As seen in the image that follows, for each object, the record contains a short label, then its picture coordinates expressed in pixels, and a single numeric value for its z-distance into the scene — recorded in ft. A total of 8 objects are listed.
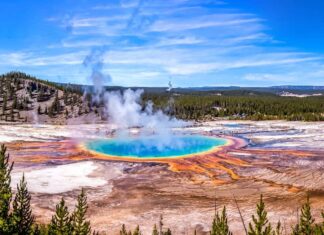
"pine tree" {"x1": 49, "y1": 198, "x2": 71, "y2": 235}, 57.11
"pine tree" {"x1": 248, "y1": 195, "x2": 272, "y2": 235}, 47.87
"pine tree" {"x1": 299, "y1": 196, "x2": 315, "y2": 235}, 55.12
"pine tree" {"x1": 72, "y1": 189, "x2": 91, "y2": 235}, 55.54
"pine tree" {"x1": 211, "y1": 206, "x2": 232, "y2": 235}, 47.67
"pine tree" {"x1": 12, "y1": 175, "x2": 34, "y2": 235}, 61.05
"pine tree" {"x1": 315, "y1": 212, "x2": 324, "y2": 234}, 52.54
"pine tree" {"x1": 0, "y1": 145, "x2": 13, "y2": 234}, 58.70
